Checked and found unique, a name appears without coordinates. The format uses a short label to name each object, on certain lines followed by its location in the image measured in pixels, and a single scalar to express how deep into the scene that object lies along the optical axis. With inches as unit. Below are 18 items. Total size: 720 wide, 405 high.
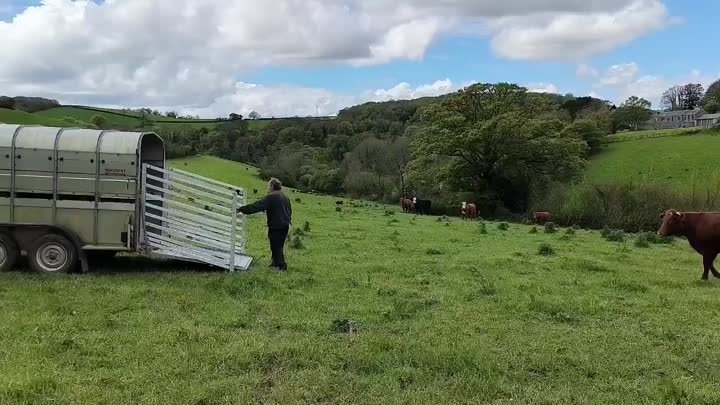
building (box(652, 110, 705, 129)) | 4395.2
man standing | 585.9
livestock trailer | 520.7
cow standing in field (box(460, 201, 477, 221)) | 1780.3
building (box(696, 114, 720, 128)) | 3600.6
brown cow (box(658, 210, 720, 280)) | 599.5
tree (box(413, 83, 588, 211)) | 2034.9
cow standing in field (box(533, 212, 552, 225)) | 1593.3
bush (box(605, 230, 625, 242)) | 1032.2
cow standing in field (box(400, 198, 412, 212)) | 2049.7
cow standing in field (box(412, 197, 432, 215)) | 2045.6
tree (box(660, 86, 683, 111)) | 5578.3
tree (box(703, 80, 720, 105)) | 4648.1
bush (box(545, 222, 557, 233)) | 1221.5
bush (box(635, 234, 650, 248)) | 931.9
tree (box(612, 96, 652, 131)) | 4108.0
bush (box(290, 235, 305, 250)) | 758.8
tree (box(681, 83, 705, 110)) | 5354.3
